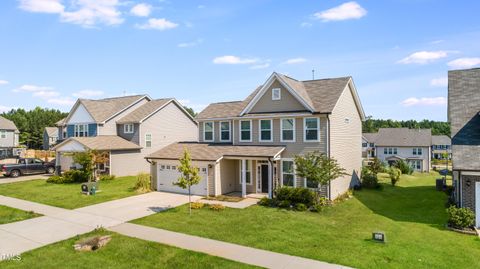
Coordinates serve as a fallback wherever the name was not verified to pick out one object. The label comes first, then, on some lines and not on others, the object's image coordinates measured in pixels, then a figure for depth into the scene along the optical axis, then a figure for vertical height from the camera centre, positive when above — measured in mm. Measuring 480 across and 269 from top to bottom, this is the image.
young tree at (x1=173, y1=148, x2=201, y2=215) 17141 -2128
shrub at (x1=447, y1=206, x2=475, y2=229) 14438 -3942
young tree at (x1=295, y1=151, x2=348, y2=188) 17948 -1929
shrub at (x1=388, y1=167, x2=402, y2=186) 28797 -3854
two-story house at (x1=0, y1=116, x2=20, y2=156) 56719 +318
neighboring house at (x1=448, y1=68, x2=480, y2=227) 15188 +137
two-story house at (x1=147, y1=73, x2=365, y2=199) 20750 -323
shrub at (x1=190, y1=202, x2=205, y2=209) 18530 -4162
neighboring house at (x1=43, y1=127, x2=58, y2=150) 72500 +539
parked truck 32219 -3180
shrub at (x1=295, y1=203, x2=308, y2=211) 17953 -4183
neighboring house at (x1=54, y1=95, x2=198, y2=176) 31938 +1036
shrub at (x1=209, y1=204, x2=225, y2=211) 17920 -4159
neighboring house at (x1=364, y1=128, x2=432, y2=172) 53438 -2029
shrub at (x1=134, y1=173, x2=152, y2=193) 24736 -3754
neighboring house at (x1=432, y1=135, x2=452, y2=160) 72269 -2764
